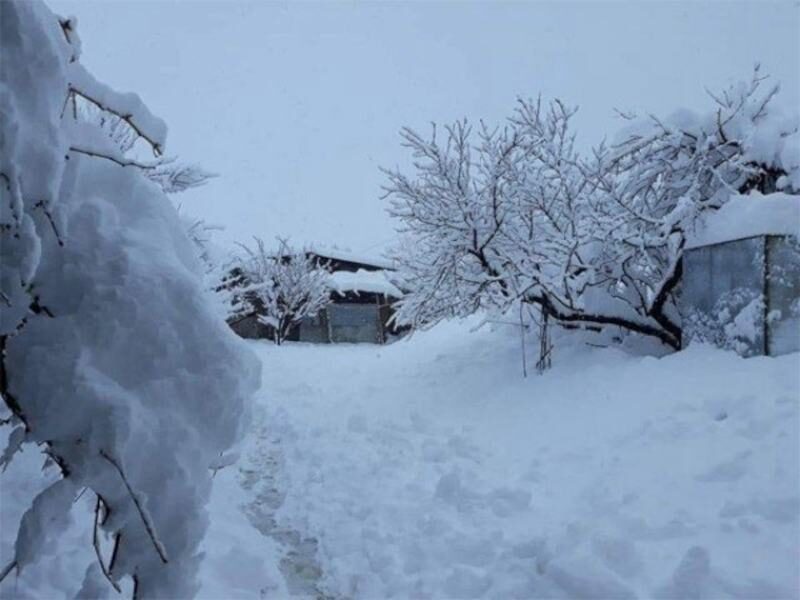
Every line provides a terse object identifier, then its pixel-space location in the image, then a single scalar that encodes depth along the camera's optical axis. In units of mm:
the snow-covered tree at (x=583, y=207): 7262
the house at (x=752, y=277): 5695
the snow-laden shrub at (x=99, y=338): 1740
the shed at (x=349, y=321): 27828
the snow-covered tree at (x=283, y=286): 24875
